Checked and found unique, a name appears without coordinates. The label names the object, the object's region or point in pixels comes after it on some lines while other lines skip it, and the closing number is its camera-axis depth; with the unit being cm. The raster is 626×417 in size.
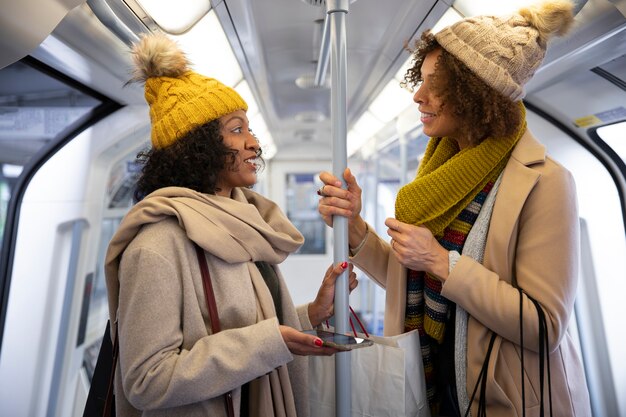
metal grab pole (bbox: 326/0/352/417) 126
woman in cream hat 123
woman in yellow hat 111
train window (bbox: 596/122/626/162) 240
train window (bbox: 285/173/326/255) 935
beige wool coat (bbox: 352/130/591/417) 122
